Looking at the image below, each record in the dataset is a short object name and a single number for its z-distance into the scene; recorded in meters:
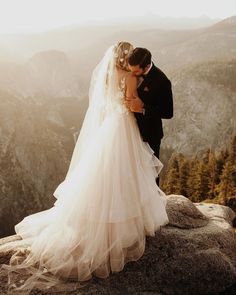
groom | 6.04
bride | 5.89
